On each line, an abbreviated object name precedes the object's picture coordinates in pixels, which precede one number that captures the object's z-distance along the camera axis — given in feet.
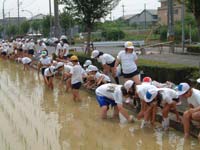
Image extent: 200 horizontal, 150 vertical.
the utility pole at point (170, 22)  91.79
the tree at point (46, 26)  233.51
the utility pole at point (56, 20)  87.52
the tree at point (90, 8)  70.95
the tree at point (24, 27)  297.12
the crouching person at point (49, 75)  50.24
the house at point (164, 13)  250.78
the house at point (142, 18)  301.02
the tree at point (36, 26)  282.97
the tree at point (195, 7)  37.55
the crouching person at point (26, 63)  72.38
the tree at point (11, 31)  303.91
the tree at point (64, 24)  179.37
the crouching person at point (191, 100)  25.67
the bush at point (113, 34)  192.13
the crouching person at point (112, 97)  30.47
